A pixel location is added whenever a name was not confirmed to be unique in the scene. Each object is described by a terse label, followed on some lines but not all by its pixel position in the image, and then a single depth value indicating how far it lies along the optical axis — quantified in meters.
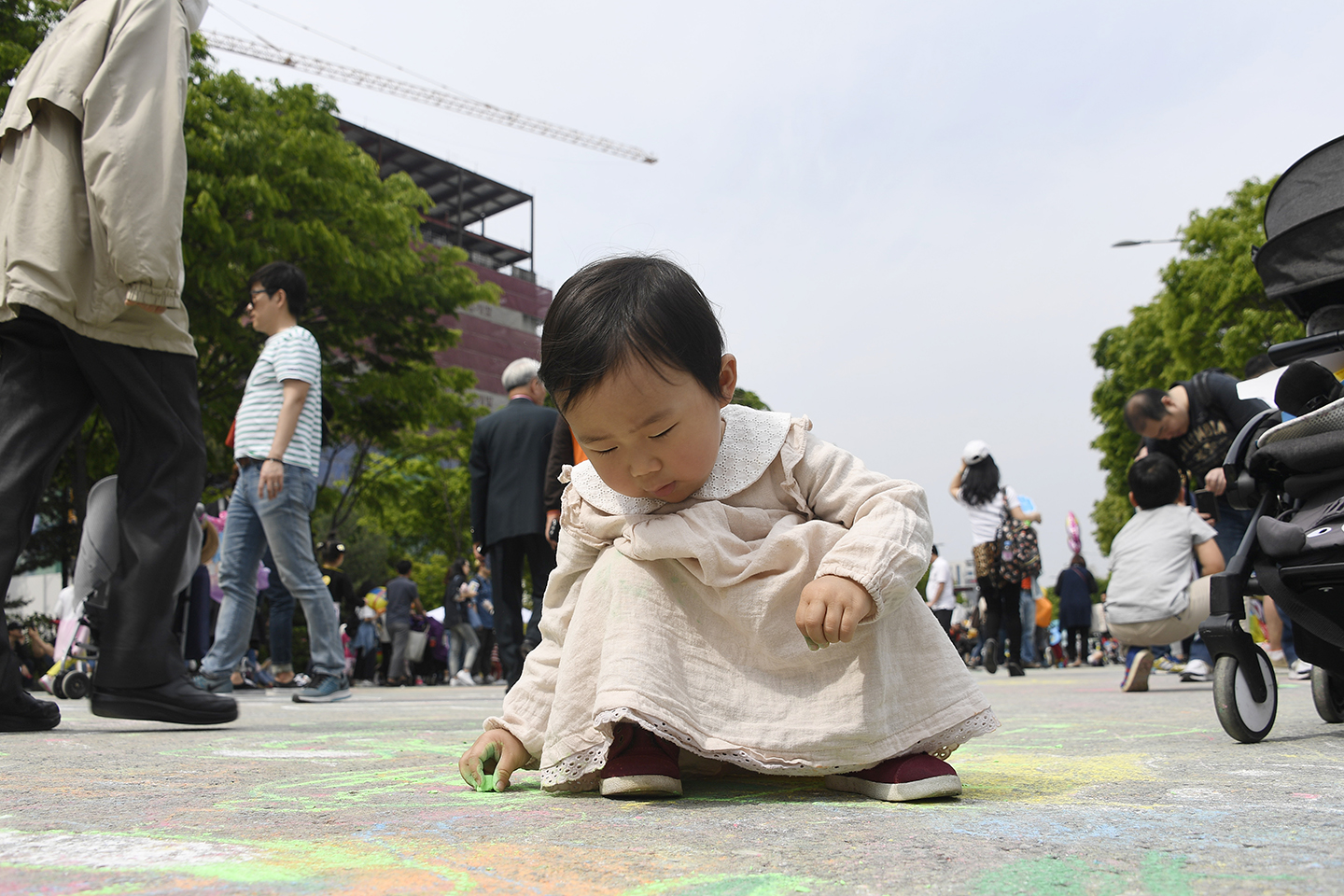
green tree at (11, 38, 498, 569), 13.10
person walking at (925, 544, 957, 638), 12.48
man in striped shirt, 5.24
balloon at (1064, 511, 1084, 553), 16.56
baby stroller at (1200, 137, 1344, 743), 2.71
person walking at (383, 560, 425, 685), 14.68
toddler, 1.80
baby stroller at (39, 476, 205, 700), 4.17
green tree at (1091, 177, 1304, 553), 22.41
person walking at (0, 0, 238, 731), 3.25
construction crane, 60.41
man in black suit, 6.14
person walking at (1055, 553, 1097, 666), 15.77
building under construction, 66.75
